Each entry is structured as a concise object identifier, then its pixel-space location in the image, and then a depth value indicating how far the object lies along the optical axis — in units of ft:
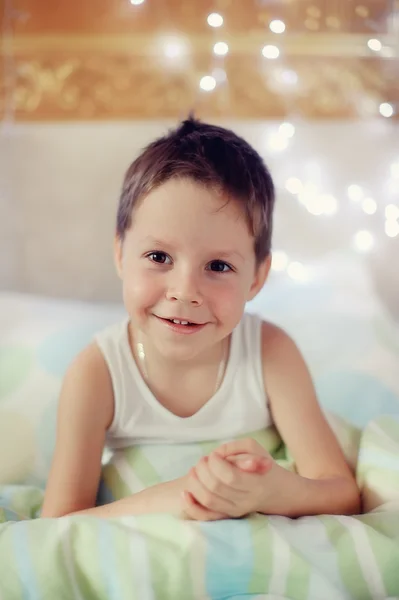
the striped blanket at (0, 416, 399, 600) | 2.33
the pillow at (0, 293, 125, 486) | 3.59
